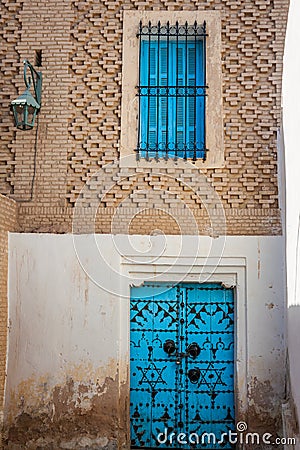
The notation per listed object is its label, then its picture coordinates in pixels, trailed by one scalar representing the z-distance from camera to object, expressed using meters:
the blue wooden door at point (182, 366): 7.30
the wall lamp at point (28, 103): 7.19
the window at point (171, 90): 7.57
